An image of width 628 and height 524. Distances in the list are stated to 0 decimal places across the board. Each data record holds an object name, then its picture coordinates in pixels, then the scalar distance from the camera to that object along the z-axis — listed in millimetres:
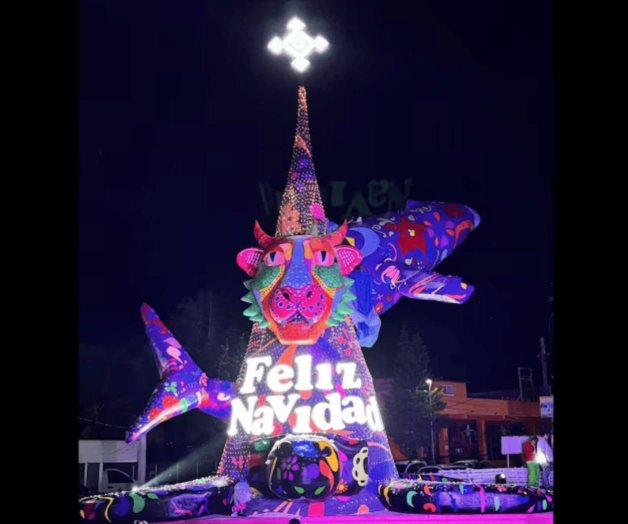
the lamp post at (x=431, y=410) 29497
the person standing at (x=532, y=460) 12859
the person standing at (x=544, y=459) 13871
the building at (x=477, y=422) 35594
